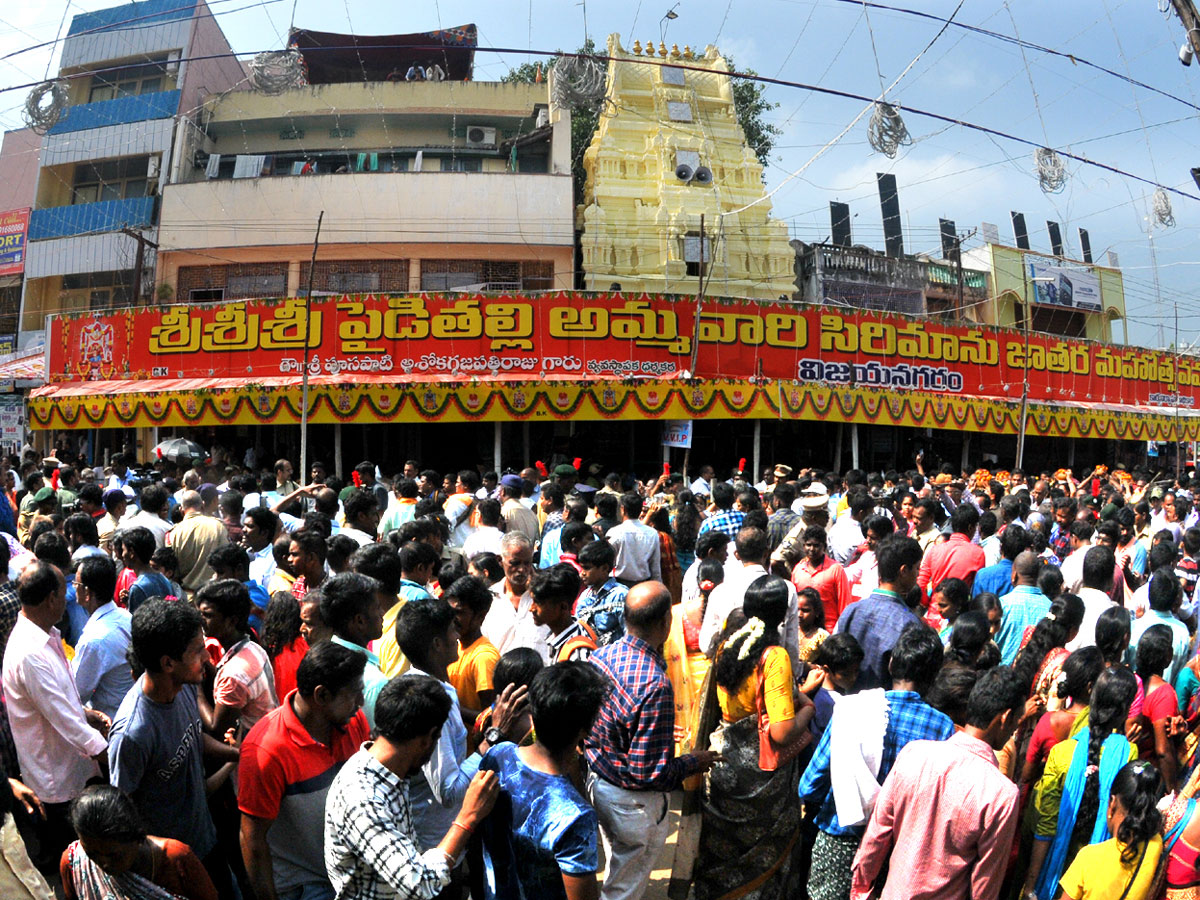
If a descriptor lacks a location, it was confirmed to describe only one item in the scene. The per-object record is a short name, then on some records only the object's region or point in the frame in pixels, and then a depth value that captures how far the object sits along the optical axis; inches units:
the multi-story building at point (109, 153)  1123.3
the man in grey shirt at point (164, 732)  138.1
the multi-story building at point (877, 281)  1127.0
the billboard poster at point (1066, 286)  1320.1
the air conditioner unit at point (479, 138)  1125.7
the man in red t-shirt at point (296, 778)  129.6
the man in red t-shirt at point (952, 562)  281.1
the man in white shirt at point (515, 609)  205.3
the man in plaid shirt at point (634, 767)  154.0
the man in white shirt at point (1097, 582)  237.8
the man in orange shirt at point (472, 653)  175.5
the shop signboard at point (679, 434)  729.6
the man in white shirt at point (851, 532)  322.3
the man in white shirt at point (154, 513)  300.5
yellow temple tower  1008.2
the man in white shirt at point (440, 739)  130.7
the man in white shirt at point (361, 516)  286.7
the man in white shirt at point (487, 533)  298.2
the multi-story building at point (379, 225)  995.9
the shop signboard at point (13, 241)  1181.1
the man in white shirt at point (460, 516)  345.1
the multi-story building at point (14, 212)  1184.8
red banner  773.3
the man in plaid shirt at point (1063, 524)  363.9
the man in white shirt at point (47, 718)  153.7
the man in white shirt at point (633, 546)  291.6
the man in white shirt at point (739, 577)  228.2
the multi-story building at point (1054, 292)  1300.4
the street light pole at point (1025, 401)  800.0
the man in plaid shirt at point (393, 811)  114.2
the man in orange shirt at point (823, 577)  253.1
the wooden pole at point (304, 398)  603.6
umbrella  613.7
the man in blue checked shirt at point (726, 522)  305.3
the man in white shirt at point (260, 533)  263.6
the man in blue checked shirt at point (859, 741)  153.7
